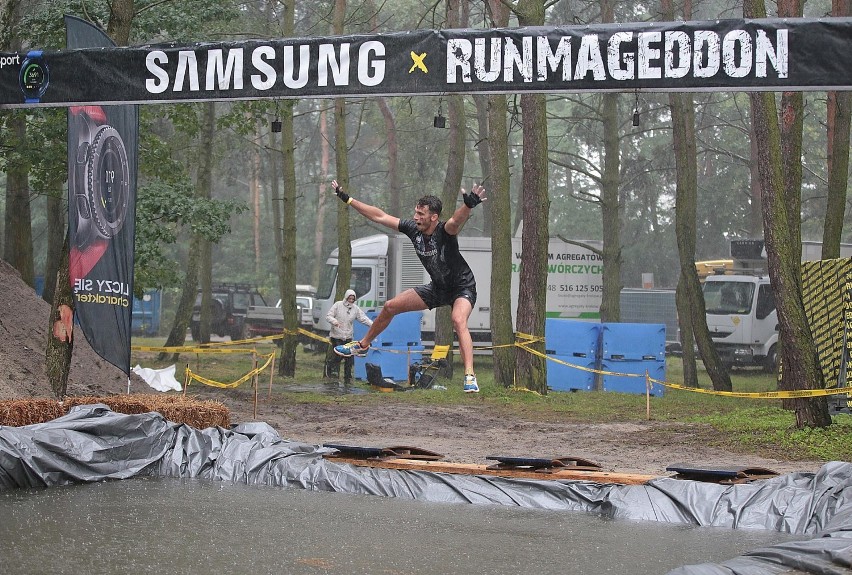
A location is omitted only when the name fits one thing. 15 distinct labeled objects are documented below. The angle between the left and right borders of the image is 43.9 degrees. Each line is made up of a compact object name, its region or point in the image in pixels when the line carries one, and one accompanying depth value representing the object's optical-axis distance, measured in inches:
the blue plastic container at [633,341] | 901.8
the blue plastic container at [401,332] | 946.7
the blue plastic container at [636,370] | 909.8
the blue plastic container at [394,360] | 955.3
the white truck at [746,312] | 1205.7
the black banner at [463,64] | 380.8
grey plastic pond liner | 349.1
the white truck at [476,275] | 1209.4
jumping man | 398.9
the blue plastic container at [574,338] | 916.0
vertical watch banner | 474.9
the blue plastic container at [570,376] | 920.4
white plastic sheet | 784.3
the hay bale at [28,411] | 420.8
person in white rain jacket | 863.7
